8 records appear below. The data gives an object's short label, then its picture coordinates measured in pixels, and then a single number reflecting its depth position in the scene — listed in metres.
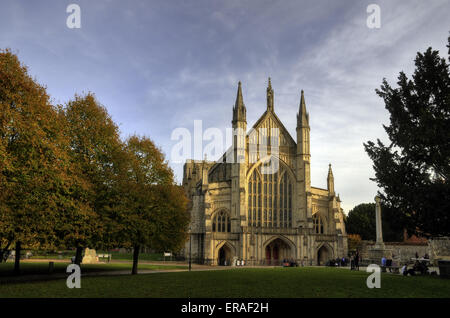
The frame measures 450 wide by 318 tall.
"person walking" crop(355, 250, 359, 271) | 29.84
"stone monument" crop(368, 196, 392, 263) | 31.88
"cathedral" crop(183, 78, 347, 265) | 49.53
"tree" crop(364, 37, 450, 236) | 18.38
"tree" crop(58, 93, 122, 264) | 23.05
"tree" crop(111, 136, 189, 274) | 25.62
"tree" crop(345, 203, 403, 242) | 71.15
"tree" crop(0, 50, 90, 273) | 17.53
